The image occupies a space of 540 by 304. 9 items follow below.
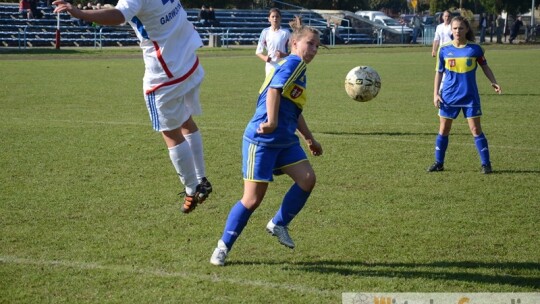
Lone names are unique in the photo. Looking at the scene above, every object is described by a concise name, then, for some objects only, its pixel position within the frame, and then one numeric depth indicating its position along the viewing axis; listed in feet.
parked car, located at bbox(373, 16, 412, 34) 197.73
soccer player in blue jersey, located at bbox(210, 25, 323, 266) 18.80
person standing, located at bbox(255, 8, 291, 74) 47.44
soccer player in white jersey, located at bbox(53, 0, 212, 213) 22.00
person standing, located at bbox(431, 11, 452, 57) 70.17
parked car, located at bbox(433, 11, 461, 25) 197.75
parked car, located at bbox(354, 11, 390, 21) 207.00
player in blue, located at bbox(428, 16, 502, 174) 33.14
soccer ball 33.40
